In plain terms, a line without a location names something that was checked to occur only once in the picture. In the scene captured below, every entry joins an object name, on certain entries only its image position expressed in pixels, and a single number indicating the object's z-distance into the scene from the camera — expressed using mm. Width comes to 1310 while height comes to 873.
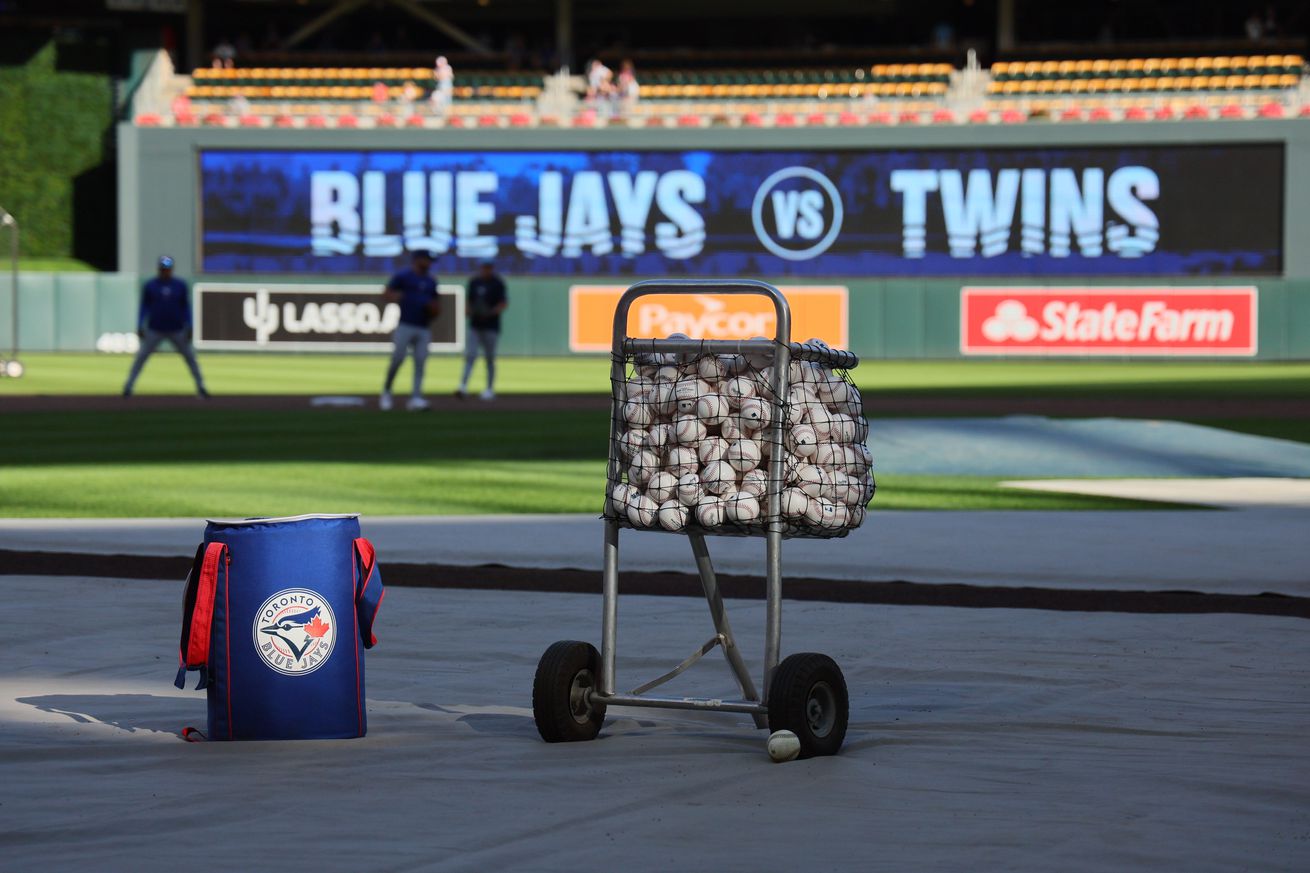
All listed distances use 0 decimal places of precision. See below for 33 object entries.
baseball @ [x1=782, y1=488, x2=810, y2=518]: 12062
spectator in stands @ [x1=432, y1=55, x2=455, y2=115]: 94431
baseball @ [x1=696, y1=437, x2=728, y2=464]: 12203
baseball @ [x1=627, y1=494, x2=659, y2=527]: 12219
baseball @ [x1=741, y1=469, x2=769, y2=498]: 12148
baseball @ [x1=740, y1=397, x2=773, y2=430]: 12266
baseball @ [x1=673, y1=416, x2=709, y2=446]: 12266
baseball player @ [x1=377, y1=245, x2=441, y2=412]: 50031
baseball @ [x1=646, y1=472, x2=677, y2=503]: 12211
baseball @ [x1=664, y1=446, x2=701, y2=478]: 12250
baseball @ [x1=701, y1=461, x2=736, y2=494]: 12102
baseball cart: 12039
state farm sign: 85875
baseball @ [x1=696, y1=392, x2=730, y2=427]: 12297
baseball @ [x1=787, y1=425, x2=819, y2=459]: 12227
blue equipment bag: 12344
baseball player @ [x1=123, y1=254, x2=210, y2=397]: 52000
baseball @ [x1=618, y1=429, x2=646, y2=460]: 12437
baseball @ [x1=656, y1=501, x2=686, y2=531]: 12094
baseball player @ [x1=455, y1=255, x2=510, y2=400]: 55219
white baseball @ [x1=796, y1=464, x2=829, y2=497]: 12180
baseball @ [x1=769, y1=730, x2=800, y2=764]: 11492
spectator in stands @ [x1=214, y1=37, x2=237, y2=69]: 102500
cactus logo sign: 92375
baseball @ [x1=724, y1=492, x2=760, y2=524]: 11992
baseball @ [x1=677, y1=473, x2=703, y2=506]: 12109
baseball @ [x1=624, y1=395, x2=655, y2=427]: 12500
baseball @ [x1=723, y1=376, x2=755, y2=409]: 12352
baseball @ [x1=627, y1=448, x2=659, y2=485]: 12352
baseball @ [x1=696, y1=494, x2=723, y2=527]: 12039
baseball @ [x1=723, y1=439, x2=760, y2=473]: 12187
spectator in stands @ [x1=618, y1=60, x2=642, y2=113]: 92687
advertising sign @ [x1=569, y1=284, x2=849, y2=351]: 87000
